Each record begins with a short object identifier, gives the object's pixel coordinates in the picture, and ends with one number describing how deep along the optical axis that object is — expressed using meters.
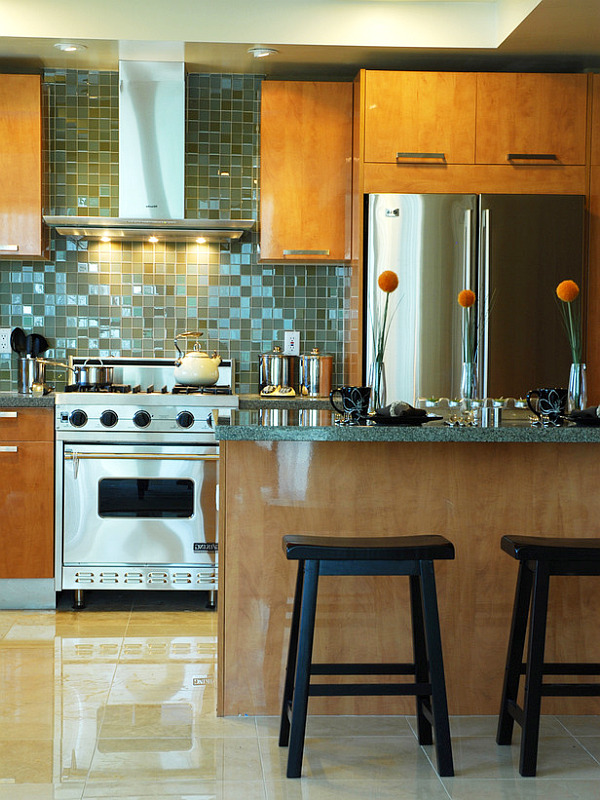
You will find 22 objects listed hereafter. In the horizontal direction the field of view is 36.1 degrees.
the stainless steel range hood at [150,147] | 4.44
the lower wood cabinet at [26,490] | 4.09
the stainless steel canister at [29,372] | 4.52
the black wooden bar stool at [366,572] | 2.34
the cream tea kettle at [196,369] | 4.43
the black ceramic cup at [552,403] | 2.76
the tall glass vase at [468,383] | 3.01
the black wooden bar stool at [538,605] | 2.39
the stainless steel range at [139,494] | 4.10
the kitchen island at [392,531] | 2.81
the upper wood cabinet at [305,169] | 4.46
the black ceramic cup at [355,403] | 2.77
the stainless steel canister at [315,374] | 4.68
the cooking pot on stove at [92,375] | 4.61
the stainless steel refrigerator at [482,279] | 4.21
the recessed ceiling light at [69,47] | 4.25
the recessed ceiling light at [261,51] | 4.29
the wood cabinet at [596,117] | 4.28
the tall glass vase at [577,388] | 2.79
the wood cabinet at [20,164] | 4.39
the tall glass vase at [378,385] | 2.90
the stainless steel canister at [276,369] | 4.65
